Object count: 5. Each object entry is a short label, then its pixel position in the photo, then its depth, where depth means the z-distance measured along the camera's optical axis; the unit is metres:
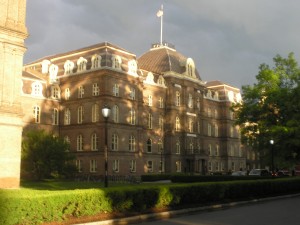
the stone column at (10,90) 24.55
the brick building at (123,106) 50.88
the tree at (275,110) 35.12
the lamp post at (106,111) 18.82
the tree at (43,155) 39.19
